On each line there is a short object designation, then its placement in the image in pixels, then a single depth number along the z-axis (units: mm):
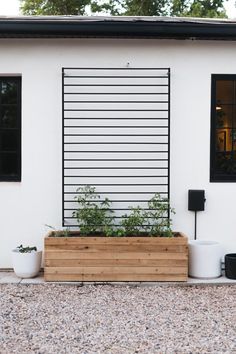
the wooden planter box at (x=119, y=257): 5625
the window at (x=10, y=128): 6359
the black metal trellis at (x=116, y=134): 6234
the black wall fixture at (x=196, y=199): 6219
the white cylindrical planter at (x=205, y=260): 5867
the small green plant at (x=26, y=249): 5938
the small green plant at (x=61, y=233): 5910
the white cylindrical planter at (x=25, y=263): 5820
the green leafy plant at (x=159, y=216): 5902
